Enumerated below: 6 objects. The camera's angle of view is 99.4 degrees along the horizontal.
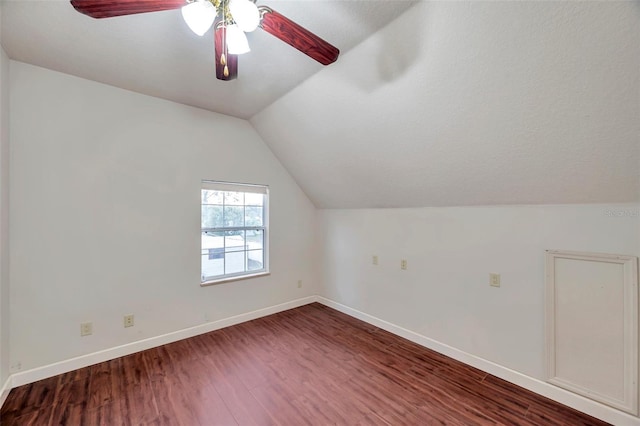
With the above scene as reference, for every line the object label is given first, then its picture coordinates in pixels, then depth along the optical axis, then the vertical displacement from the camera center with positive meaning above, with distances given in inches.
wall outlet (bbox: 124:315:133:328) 101.4 -40.3
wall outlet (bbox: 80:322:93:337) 93.6 -40.0
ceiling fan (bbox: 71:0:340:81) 42.1 +32.6
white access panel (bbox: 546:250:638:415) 68.0 -30.4
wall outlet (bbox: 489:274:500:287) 90.1 -22.5
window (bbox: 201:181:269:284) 124.4 -8.5
